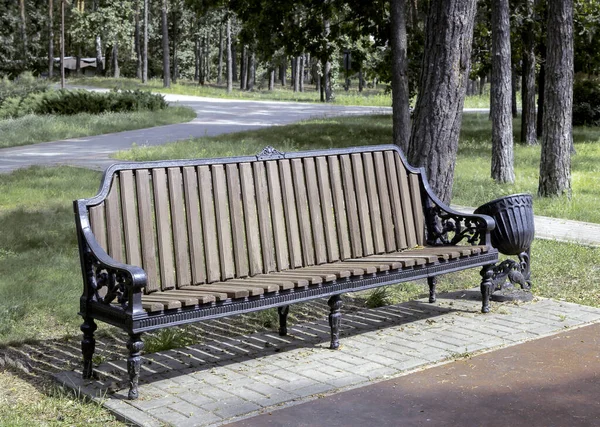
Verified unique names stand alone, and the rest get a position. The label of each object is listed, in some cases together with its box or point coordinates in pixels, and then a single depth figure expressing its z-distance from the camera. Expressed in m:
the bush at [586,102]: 29.34
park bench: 5.34
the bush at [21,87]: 31.25
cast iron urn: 7.34
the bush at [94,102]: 28.94
